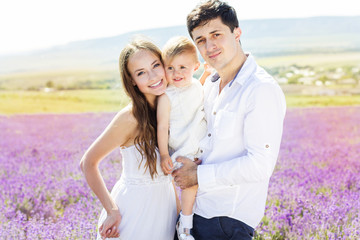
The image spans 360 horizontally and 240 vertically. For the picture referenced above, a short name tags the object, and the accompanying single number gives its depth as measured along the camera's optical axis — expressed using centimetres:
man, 212
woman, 246
